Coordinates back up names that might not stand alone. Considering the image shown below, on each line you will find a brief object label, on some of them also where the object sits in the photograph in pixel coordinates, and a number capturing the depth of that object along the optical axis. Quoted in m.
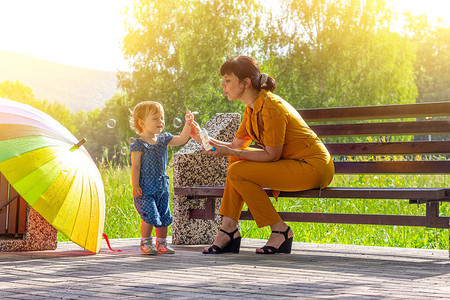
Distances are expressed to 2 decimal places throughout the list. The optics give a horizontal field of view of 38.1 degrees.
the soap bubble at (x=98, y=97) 8.18
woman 4.92
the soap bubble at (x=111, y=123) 6.25
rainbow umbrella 4.59
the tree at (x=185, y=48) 41.31
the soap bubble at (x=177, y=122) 5.52
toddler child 5.24
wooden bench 4.68
